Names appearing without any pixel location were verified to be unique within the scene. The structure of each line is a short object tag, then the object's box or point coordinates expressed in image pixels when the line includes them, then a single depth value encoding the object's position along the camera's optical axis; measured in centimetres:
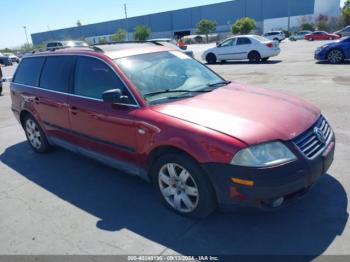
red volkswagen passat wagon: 291
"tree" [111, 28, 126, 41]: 7876
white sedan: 1750
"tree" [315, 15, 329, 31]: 6938
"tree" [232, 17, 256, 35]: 6881
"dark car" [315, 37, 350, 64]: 1434
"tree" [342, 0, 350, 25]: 6505
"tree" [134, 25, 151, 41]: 7669
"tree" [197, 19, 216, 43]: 7675
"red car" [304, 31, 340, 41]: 4524
